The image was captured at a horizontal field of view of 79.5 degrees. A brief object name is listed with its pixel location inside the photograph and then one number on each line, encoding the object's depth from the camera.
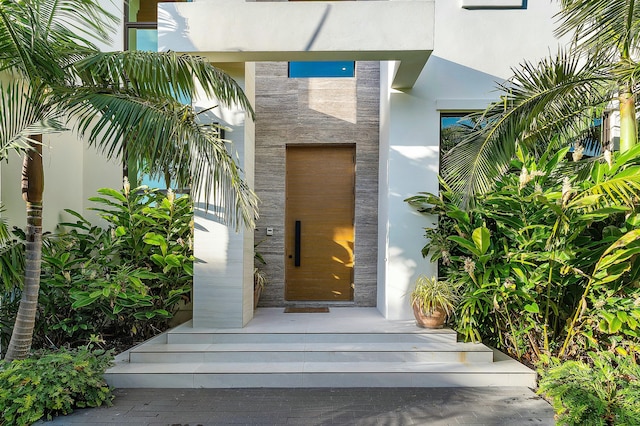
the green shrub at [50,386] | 3.26
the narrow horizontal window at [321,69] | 6.51
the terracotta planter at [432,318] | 4.75
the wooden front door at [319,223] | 6.56
